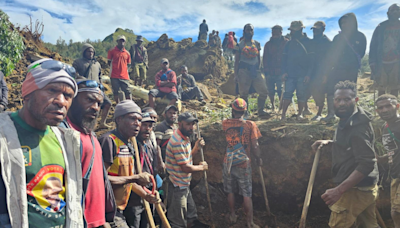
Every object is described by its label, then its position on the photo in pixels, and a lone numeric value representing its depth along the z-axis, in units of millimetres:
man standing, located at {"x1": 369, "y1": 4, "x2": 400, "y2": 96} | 4969
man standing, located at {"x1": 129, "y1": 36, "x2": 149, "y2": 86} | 10172
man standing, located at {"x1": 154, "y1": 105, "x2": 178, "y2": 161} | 4984
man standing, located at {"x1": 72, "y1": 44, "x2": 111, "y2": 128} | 5938
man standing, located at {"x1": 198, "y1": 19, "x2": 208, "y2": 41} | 18562
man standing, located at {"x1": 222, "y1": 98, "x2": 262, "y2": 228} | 4473
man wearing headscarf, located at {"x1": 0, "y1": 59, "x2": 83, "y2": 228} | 1386
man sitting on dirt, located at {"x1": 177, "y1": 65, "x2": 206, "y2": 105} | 10125
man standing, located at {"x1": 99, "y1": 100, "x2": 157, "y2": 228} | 2633
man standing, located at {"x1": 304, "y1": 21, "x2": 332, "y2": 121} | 5762
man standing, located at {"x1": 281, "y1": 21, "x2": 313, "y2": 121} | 5898
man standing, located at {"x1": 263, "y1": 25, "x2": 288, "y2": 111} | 6527
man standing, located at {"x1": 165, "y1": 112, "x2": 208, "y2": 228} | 3814
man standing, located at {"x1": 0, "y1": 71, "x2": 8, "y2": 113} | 5141
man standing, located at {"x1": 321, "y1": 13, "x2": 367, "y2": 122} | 5201
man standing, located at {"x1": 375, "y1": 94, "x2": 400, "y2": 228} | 3102
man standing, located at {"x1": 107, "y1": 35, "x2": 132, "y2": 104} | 7211
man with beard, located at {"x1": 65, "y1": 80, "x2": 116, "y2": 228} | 1911
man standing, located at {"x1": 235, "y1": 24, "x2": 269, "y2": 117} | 6473
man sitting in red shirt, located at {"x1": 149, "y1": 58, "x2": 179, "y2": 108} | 7719
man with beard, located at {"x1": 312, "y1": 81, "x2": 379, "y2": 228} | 2793
